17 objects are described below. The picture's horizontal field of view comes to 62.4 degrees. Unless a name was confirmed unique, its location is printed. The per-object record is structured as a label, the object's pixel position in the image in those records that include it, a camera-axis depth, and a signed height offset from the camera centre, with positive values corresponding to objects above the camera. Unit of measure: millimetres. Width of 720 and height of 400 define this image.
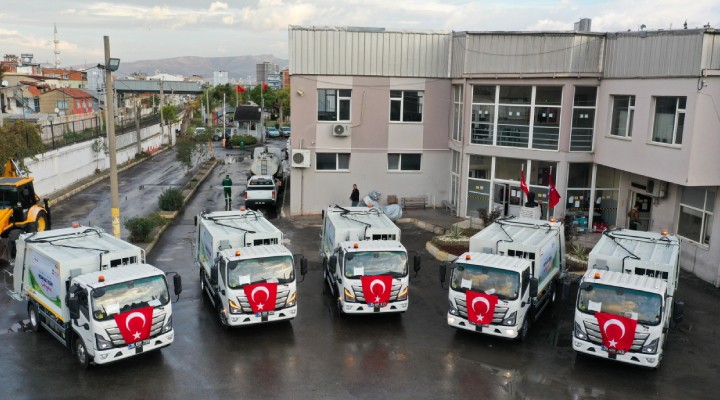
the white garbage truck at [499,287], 13677 -4238
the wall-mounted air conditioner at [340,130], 28547 -1369
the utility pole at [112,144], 19516 -1586
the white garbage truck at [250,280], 14031 -4290
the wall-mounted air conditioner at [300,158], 28422 -2735
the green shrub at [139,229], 22703 -5005
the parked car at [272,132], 78438 -4270
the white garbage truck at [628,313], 12398 -4320
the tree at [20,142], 25672 -2207
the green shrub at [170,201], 28891 -4989
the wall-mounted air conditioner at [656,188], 22203 -3019
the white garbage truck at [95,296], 11867 -4149
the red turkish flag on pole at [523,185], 25094 -3343
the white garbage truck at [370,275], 15008 -4379
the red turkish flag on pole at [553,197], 23703 -3594
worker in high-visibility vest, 30491 -4594
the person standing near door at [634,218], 23141 -4277
